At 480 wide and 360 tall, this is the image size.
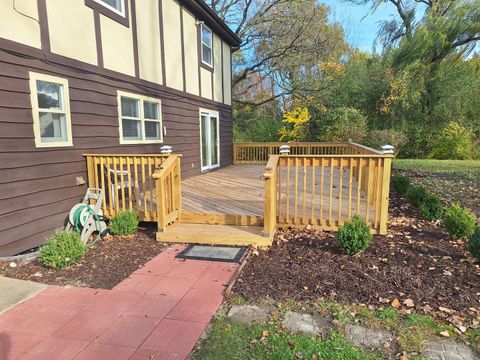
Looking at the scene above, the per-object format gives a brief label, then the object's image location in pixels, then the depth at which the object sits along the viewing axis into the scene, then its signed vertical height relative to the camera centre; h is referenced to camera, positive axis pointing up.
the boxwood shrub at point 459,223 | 3.99 -1.10
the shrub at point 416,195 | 5.45 -1.05
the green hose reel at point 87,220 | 4.38 -1.16
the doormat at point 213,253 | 3.75 -1.41
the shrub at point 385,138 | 13.16 -0.16
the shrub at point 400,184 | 6.65 -1.05
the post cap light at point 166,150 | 5.03 -0.24
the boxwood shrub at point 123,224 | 4.55 -1.24
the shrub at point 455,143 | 13.56 -0.39
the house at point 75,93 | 3.82 +0.66
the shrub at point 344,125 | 13.28 +0.37
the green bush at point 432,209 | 4.86 -1.13
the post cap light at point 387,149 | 4.29 -0.20
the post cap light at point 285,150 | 5.14 -0.25
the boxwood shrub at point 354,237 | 3.58 -1.13
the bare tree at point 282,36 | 15.87 +4.98
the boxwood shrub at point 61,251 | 3.51 -1.26
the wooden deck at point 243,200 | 4.72 -1.16
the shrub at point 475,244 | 3.28 -1.12
